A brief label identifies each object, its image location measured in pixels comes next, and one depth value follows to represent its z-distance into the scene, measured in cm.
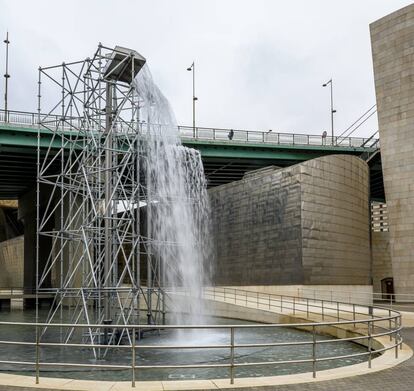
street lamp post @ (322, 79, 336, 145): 7019
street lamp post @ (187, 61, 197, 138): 6425
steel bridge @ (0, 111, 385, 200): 4634
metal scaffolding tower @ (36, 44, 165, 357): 1750
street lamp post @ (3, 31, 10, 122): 5939
